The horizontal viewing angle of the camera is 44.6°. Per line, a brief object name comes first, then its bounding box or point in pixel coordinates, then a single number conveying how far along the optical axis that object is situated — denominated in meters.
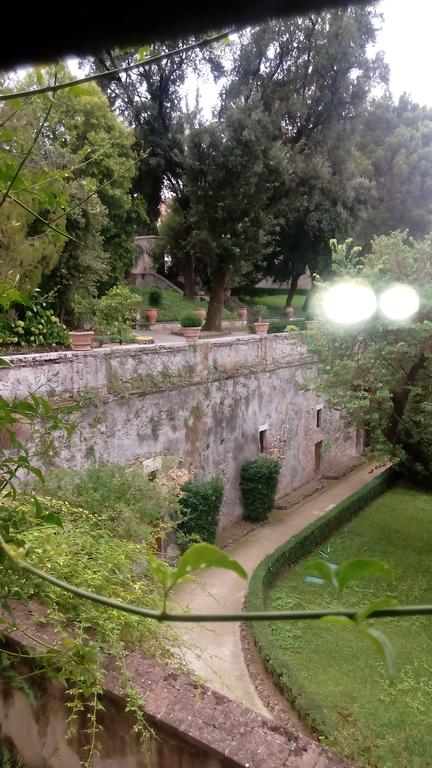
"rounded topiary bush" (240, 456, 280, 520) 11.48
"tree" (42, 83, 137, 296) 13.20
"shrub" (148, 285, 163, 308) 25.05
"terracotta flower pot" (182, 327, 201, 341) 11.47
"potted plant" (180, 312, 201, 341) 16.80
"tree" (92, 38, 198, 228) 19.67
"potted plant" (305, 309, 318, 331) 11.41
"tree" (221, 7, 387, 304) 16.78
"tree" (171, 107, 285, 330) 16.88
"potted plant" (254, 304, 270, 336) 13.32
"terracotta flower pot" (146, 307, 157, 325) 21.91
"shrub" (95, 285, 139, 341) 12.14
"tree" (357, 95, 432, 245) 28.09
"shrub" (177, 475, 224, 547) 9.54
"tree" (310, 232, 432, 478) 9.65
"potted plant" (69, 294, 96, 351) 12.83
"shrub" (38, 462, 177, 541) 5.82
